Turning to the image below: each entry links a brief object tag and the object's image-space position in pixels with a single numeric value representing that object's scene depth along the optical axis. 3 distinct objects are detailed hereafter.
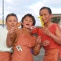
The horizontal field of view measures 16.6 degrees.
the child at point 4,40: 2.80
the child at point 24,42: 2.67
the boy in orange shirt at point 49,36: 2.68
